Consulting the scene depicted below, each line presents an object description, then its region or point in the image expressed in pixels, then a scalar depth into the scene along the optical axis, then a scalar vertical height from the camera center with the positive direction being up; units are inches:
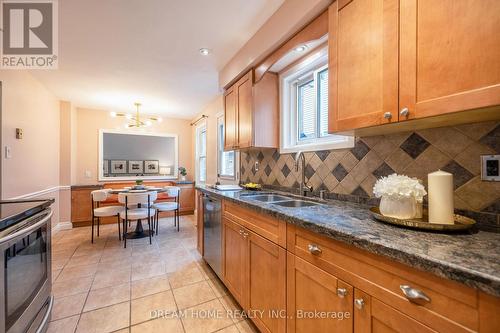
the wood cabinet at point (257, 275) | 50.8 -31.3
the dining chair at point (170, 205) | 155.5 -30.3
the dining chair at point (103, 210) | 134.0 -29.5
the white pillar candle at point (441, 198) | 35.3 -5.5
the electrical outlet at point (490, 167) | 37.1 -0.3
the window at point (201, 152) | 196.1 +11.6
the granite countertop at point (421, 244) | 22.0 -10.9
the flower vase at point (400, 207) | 38.5 -7.7
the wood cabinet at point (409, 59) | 30.7 +18.7
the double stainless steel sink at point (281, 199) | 68.3 -12.3
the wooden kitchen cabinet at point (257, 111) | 91.8 +24.1
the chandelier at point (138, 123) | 164.6 +33.3
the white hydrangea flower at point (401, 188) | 38.3 -4.1
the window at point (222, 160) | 143.8 +3.5
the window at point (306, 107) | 76.4 +23.8
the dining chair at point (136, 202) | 129.7 -23.6
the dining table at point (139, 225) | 142.0 -43.2
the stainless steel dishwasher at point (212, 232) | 84.6 -29.2
